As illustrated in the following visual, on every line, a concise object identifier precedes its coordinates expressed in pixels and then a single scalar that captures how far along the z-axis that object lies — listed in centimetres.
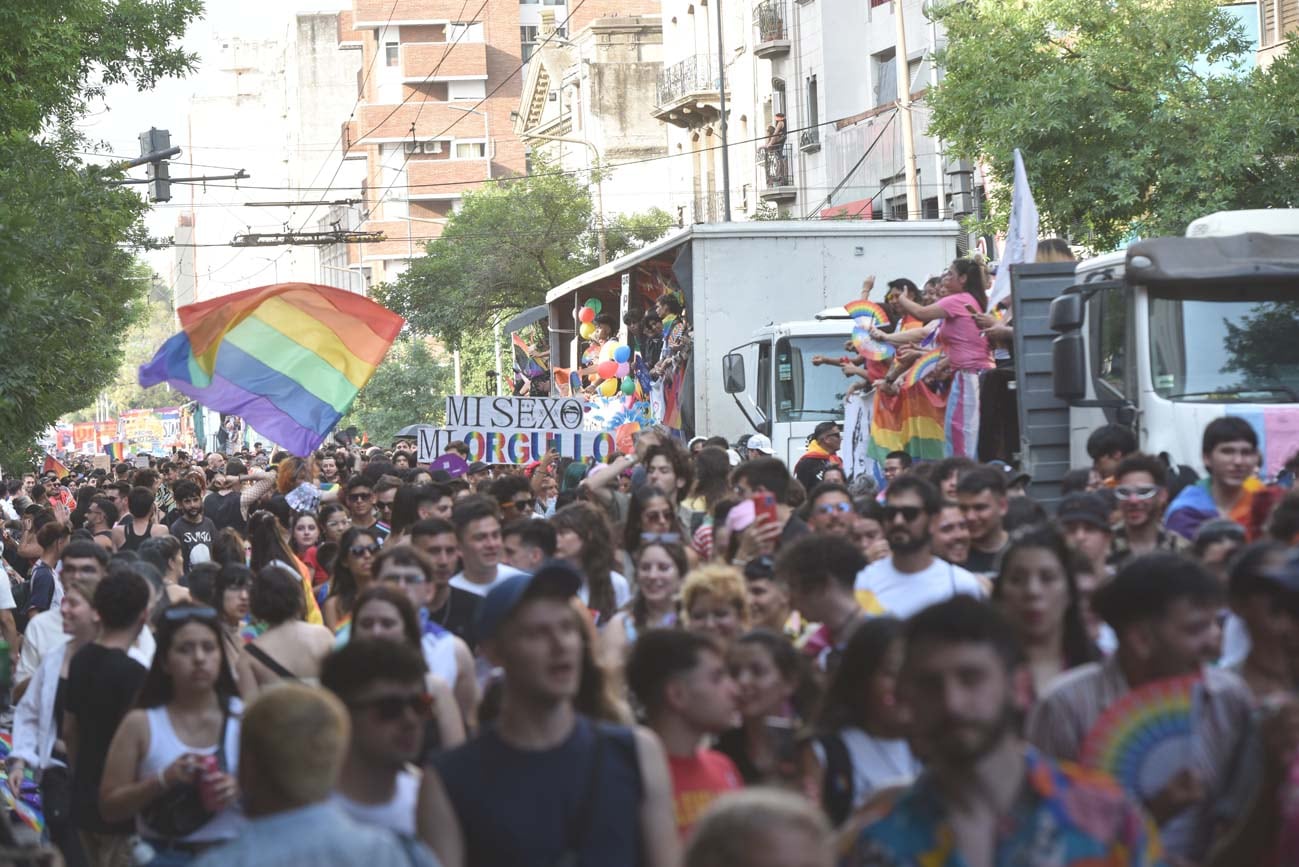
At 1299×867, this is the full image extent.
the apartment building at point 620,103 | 7138
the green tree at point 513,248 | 5638
